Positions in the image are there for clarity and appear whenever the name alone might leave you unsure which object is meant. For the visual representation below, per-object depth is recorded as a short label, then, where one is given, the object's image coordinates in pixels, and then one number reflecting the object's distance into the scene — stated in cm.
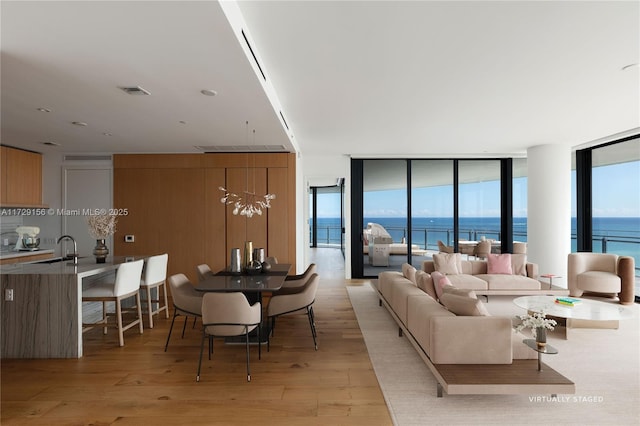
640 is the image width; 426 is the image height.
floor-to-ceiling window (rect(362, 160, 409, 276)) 841
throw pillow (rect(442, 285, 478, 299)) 339
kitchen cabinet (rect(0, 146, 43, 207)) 583
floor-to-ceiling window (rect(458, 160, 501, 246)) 838
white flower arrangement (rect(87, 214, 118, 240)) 486
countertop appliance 616
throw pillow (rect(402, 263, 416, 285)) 504
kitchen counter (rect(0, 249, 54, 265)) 561
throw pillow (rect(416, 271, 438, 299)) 440
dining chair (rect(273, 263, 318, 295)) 512
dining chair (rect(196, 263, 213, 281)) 481
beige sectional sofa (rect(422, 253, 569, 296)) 583
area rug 263
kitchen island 384
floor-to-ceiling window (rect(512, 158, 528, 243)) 830
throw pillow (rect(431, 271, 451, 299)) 422
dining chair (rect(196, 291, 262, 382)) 331
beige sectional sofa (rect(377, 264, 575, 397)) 260
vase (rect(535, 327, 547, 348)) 287
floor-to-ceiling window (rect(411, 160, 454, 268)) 840
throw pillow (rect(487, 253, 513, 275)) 631
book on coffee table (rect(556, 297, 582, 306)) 416
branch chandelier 655
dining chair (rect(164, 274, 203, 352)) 391
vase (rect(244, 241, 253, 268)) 493
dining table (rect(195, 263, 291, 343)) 377
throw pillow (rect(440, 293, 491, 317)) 304
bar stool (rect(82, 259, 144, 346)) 416
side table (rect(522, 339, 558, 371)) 282
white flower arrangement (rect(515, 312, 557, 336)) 294
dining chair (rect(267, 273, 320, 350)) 397
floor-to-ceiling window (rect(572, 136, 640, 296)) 705
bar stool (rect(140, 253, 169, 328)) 491
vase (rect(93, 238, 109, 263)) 475
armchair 559
